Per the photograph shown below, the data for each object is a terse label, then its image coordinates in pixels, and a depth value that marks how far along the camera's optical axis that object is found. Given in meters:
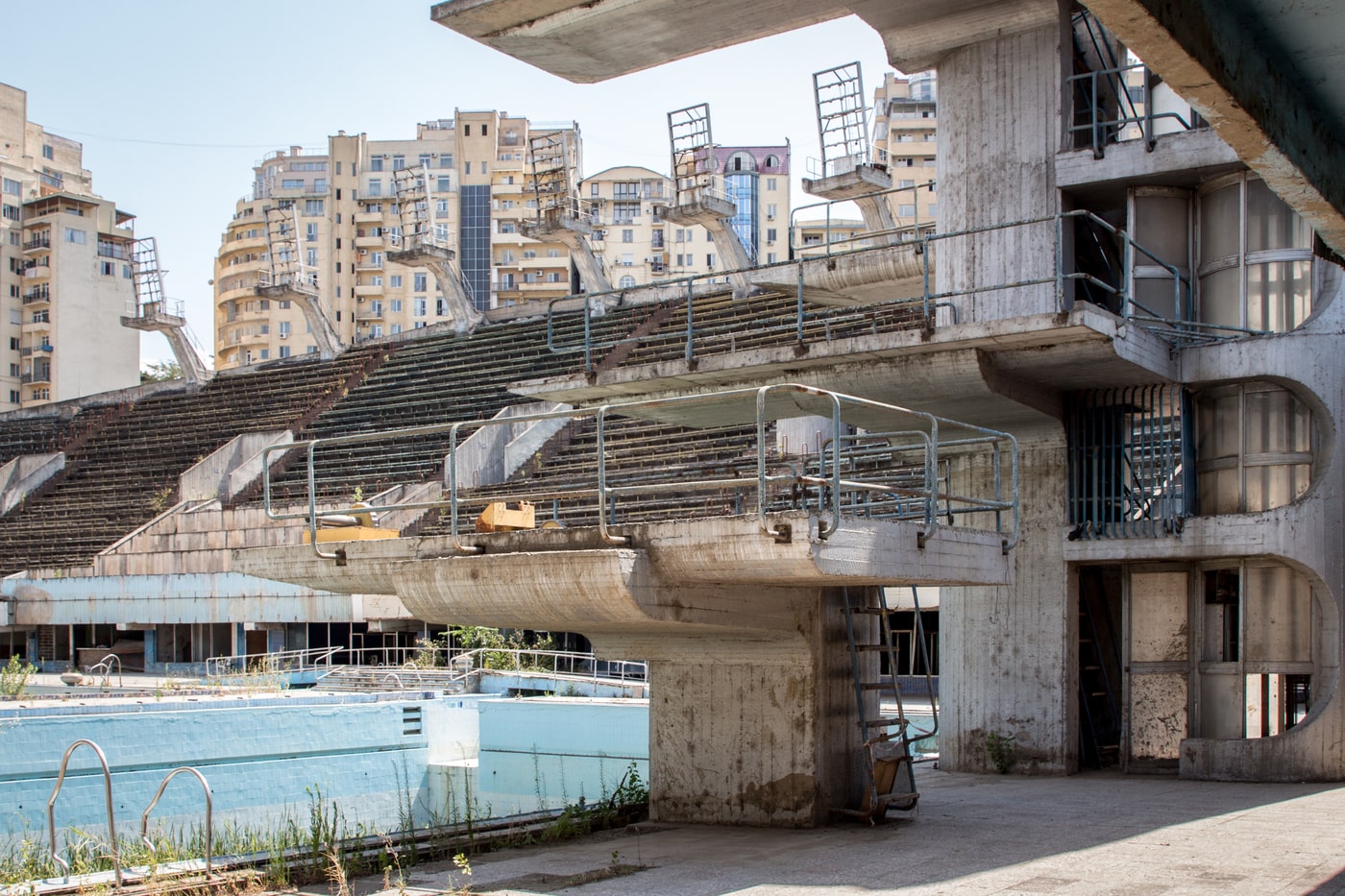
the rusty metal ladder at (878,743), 10.52
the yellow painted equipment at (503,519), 10.31
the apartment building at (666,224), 107.12
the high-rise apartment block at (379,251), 103.56
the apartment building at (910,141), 94.94
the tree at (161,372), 106.12
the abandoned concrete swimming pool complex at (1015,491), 9.95
